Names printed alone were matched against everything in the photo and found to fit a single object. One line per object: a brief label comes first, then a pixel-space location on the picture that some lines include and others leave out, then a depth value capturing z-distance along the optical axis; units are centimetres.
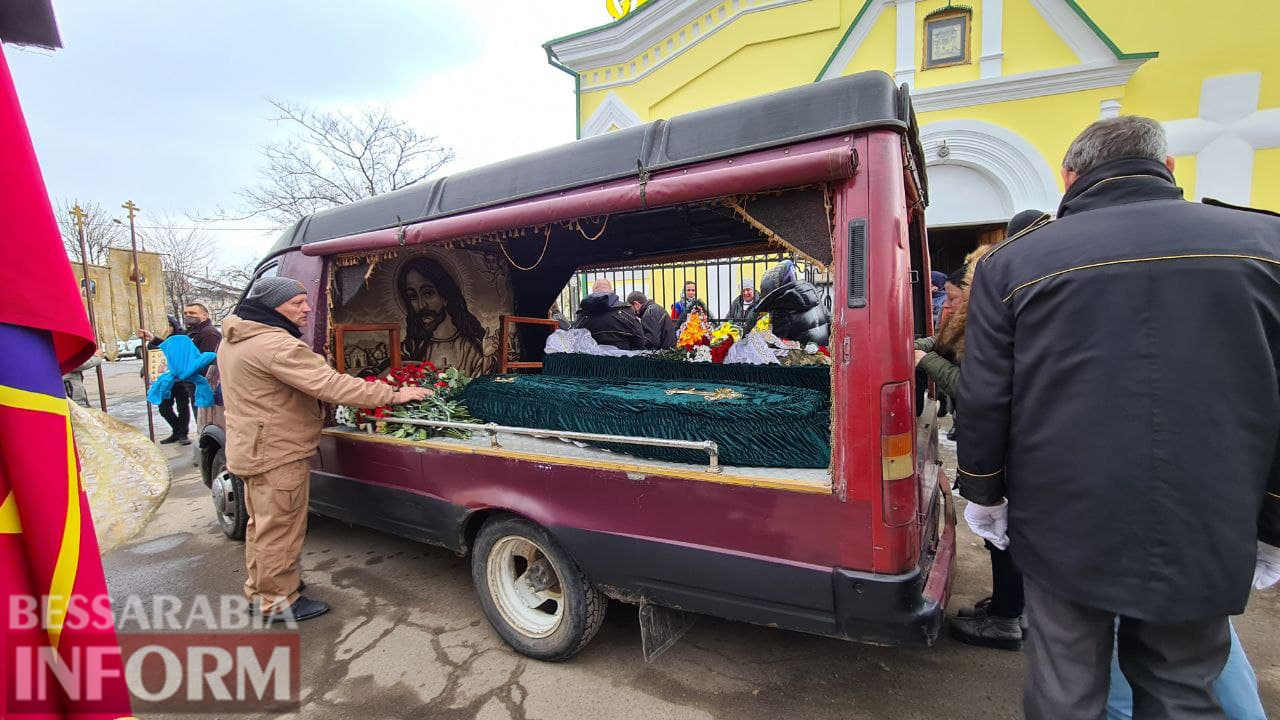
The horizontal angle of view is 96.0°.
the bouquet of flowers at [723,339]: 479
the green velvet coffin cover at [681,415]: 254
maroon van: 209
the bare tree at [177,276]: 2844
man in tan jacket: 319
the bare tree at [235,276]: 2612
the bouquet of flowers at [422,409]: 359
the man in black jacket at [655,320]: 655
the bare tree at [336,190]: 1570
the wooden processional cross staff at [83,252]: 725
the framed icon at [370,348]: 442
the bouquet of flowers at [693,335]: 507
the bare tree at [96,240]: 2483
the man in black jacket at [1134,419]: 146
